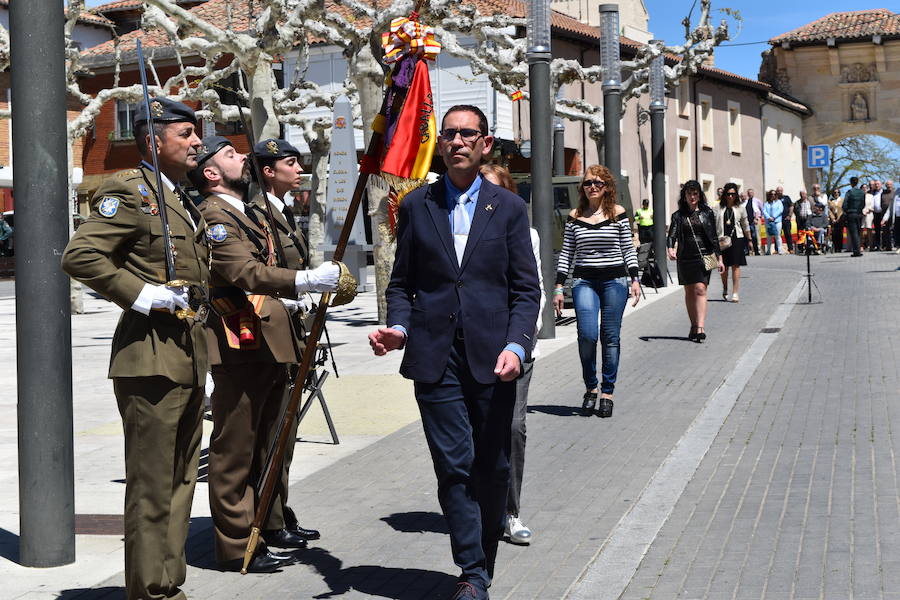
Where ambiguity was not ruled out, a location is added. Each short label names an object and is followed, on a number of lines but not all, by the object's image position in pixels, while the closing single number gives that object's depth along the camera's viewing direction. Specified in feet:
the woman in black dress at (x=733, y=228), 63.41
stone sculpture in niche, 207.72
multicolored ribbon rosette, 17.84
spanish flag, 18.08
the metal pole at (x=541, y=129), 51.06
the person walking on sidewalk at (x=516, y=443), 19.97
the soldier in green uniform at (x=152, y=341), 15.10
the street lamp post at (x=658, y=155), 87.71
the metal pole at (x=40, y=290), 18.57
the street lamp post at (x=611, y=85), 70.38
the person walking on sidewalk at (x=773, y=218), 130.00
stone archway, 204.54
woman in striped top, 33.22
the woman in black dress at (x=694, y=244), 50.24
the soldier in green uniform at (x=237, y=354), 18.71
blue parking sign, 133.90
